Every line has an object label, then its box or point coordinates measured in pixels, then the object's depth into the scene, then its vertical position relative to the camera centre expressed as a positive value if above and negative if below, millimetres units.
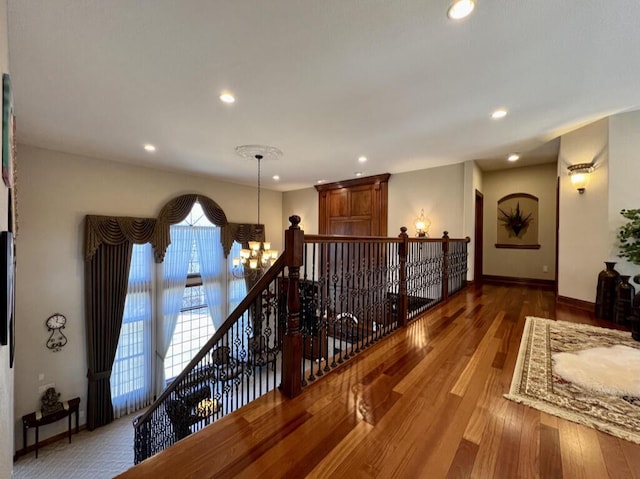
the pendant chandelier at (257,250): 4164 -222
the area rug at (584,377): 1487 -1023
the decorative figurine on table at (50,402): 4254 -2795
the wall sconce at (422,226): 5543 +257
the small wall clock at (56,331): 4357 -1636
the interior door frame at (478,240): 5502 -42
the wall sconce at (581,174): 3508 +896
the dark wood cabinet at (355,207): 6234 +820
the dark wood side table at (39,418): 4094 -2986
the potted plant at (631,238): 2967 +7
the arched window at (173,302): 5273 -1541
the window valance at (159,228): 4703 +190
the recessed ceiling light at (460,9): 1575 +1455
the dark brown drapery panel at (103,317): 4707 -1530
